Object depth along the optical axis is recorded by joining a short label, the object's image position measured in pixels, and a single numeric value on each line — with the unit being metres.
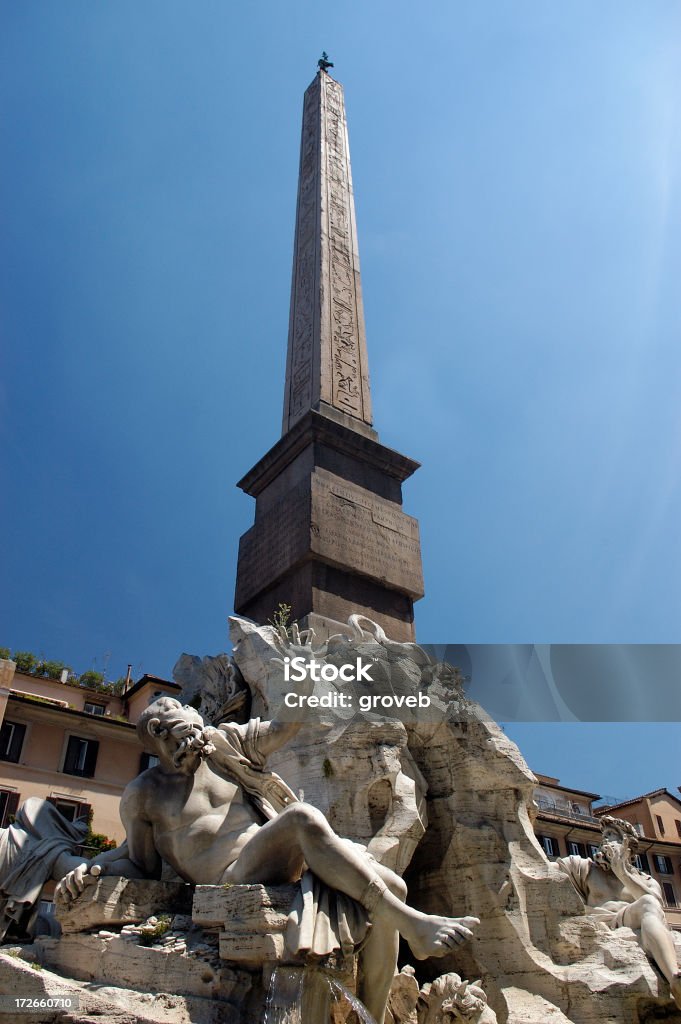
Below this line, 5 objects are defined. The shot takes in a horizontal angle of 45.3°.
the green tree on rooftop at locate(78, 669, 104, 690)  27.52
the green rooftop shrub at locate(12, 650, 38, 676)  26.16
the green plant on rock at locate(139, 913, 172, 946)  3.36
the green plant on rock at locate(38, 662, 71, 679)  26.20
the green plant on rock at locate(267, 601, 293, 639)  6.45
